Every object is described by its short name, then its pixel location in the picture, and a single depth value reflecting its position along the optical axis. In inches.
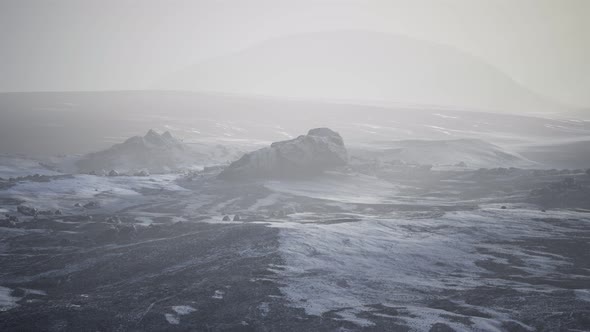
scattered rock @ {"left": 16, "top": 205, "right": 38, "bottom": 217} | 983.6
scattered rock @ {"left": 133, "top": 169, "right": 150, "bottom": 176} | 1549.5
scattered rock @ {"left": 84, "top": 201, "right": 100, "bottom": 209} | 1091.4
